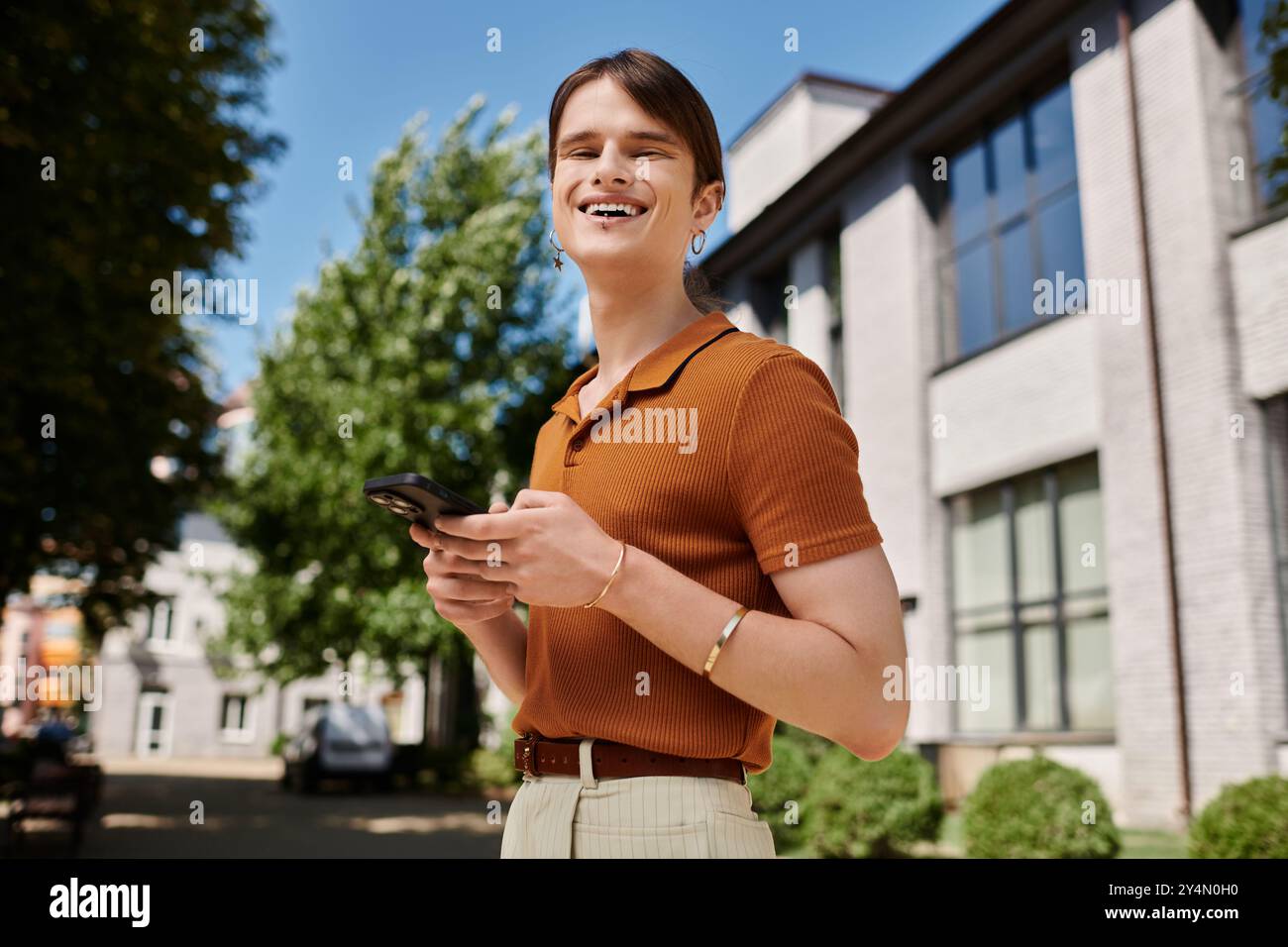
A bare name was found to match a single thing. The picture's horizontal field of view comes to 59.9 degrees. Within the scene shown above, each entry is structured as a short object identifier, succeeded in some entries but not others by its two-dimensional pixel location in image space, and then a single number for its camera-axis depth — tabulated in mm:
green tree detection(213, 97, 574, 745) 21891
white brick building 11664
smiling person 1279
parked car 24719
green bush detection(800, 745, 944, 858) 11023
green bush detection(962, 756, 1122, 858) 9312
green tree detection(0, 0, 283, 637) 10195
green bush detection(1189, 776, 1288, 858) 7074
